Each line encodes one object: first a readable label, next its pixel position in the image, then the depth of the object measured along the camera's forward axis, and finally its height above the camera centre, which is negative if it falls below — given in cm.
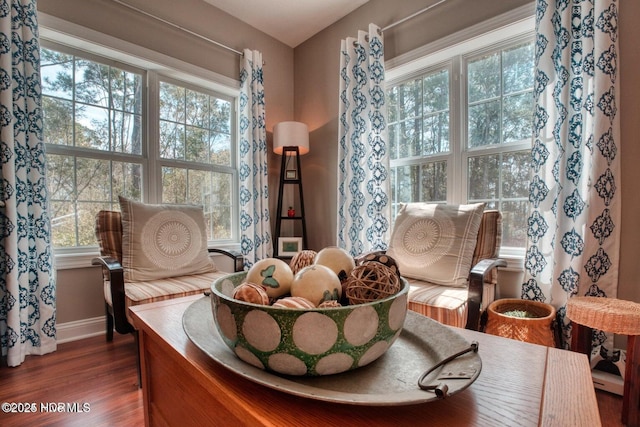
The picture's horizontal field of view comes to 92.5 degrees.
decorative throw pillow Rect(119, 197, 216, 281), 199 -23
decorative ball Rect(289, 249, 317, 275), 66 -12
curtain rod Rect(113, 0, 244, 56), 229 +150
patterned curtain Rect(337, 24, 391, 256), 250 +50
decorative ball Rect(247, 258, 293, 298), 55 -13
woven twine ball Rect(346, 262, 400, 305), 49 -13
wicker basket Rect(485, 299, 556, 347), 153 -61
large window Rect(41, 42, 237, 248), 218 +55
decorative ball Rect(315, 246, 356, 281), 61 -11
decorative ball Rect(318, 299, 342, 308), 46 -15
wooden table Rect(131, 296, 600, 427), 39 -27
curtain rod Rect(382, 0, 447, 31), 224 +147
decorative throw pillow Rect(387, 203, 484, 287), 185 -23
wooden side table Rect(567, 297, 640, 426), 124 -50
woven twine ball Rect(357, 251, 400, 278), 59 -10
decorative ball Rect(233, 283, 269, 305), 47 -13
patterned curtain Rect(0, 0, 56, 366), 175 +5
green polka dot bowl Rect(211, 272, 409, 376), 40 -17
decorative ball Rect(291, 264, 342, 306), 50 -13
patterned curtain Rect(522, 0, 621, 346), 158 +26
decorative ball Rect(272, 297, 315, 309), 44 -14
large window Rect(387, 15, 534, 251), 210 +60
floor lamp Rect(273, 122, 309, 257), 292 +58
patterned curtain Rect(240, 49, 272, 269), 286 +41
